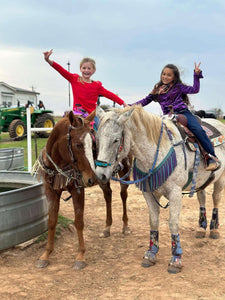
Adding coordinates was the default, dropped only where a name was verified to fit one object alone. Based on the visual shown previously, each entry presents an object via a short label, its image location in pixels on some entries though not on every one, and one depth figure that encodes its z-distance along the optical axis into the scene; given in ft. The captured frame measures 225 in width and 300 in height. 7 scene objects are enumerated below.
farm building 123.03
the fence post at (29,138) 18.57
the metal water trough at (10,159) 22.21
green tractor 56.70
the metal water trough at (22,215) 11.50
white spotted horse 9.11
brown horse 9.93
